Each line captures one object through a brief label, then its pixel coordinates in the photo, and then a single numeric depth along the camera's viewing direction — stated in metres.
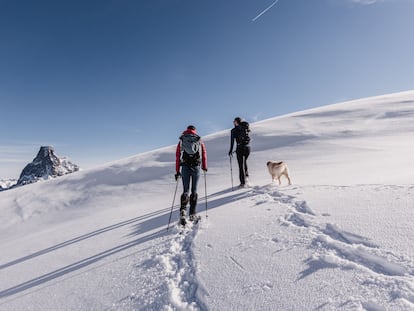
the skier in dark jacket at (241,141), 7.56
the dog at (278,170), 7.39
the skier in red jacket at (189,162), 5.30
